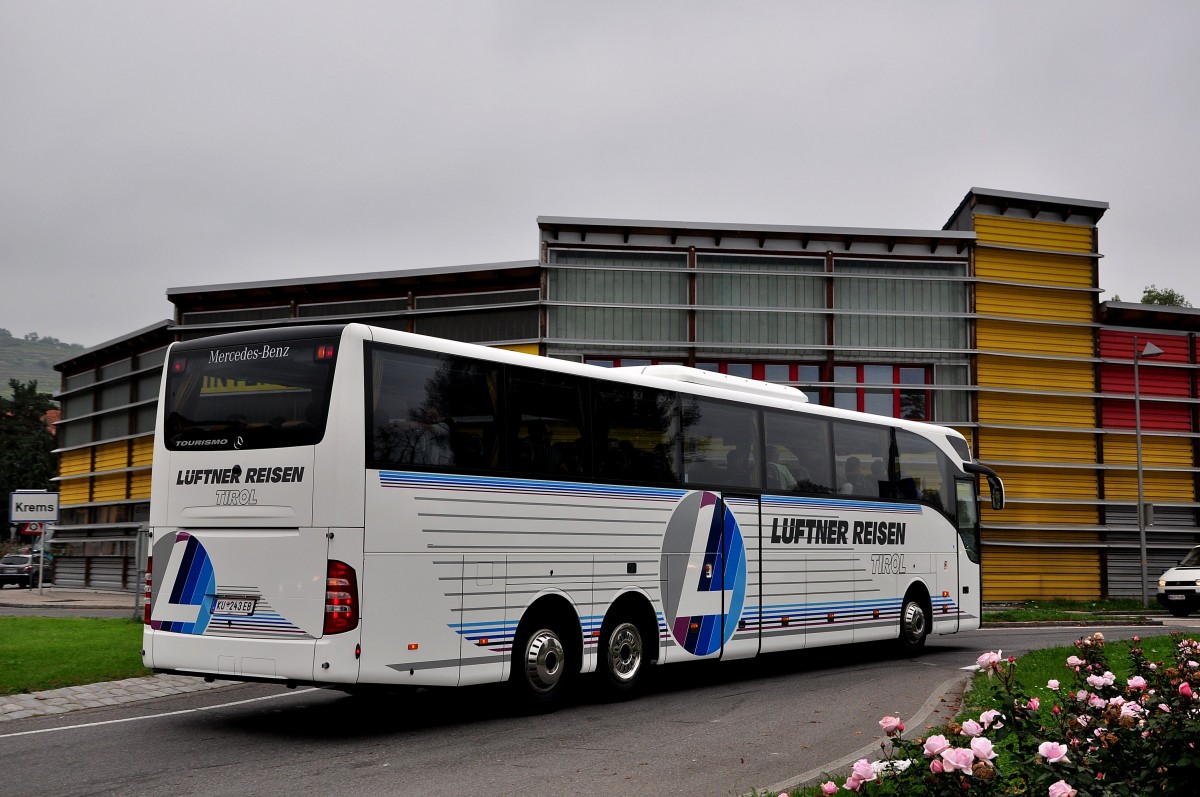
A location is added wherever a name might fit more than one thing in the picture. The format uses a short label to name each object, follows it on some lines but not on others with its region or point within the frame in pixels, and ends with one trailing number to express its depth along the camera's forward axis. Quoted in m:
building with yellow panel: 28.23
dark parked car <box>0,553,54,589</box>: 51.03
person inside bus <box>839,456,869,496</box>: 15.97
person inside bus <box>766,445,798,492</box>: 14.67
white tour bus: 9.60
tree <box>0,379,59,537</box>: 97.12
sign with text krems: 31.77
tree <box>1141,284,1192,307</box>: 72.12
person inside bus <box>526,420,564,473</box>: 11.28
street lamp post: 29.12
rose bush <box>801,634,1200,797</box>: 4.65
